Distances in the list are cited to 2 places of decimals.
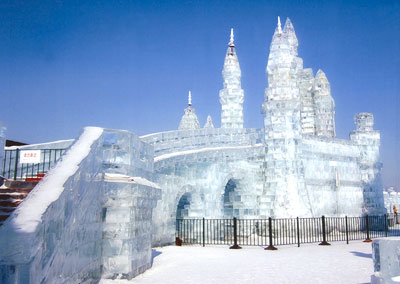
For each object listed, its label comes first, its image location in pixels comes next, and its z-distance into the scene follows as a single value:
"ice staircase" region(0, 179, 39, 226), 5.78
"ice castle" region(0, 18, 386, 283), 4.95
